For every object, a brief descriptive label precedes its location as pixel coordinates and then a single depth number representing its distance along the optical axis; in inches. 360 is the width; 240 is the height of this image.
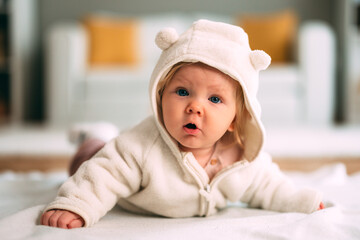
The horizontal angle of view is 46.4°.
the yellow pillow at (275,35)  134.3
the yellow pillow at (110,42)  137.4
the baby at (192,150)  29.8
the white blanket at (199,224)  27.0
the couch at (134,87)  124.1
